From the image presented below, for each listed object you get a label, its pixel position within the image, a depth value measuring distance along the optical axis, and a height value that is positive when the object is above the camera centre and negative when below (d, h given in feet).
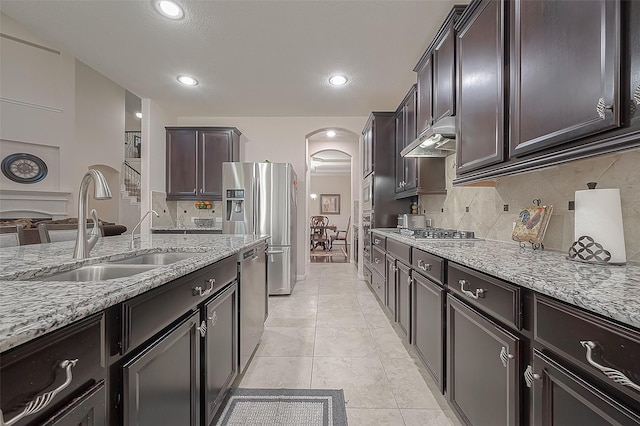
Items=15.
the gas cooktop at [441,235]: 7.11 -0.55
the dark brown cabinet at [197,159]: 14.11 +2.82
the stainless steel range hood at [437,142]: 6.49 +1.98
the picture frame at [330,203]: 37.01 +1.48
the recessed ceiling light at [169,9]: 6.98 +5.31
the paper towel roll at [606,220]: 3.47 -0.07
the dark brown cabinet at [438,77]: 6.40 +3.59
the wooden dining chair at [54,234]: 6.34 -0.48
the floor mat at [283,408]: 4.83 -3.61
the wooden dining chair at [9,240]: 5.46 -0.54
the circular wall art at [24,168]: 15.66 +2.65
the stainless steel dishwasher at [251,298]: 5.82 -2.02
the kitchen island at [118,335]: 1.60 -0.99
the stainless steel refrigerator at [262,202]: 12.61 +0.54
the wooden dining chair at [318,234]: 27.98 -2.14
